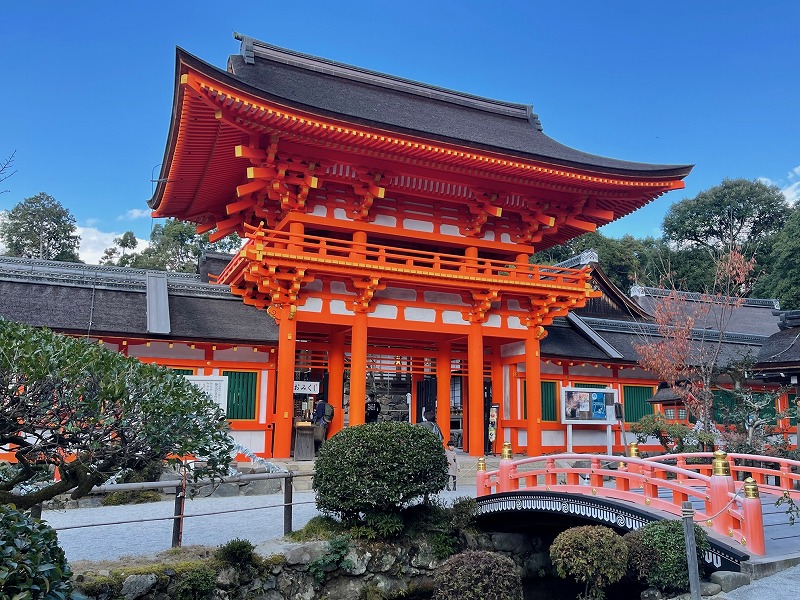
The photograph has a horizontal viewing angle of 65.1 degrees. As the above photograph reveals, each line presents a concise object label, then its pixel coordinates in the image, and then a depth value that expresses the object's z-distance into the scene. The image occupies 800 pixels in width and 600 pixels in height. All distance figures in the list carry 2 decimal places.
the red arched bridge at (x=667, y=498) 7.29
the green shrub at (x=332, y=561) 8.62
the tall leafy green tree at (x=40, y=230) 45.56
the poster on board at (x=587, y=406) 17.42
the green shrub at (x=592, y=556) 7.22
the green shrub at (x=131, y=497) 11.54
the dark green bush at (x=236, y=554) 7.96
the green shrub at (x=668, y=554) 7.16
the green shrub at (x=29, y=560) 3.96
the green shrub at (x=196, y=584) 7.41
